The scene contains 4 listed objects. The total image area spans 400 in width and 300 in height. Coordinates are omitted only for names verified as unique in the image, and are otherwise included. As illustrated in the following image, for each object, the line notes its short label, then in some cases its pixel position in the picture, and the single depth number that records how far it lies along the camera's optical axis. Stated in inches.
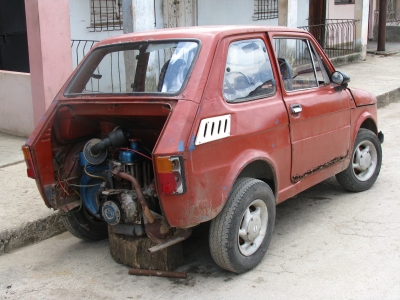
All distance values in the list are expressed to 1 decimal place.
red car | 150.0
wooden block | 168.9
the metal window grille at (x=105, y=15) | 400.8
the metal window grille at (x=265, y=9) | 573.6
